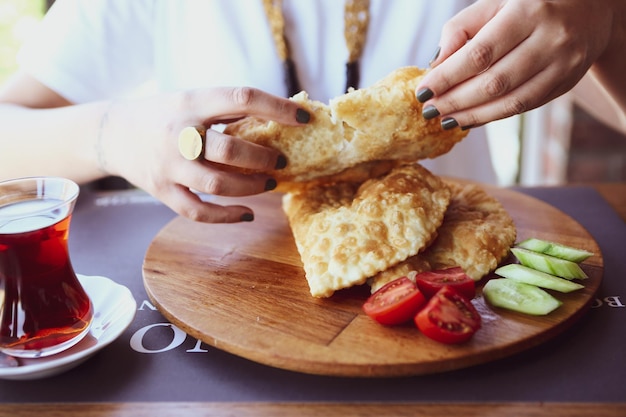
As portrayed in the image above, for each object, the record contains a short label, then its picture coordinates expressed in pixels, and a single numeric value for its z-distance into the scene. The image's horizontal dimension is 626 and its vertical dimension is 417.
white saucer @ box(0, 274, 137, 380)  0.36
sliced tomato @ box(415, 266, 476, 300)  0.39
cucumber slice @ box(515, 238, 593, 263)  0.44
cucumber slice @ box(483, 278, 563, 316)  0.39
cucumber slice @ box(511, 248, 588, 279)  0.42
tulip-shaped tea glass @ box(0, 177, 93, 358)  0.37
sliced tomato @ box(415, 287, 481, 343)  0.36
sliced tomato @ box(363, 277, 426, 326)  0.38
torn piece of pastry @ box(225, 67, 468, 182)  0.45
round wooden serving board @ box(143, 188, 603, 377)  0.36
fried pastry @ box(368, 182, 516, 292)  0.43
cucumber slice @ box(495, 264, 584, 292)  0.41
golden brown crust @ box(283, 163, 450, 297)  0.41
